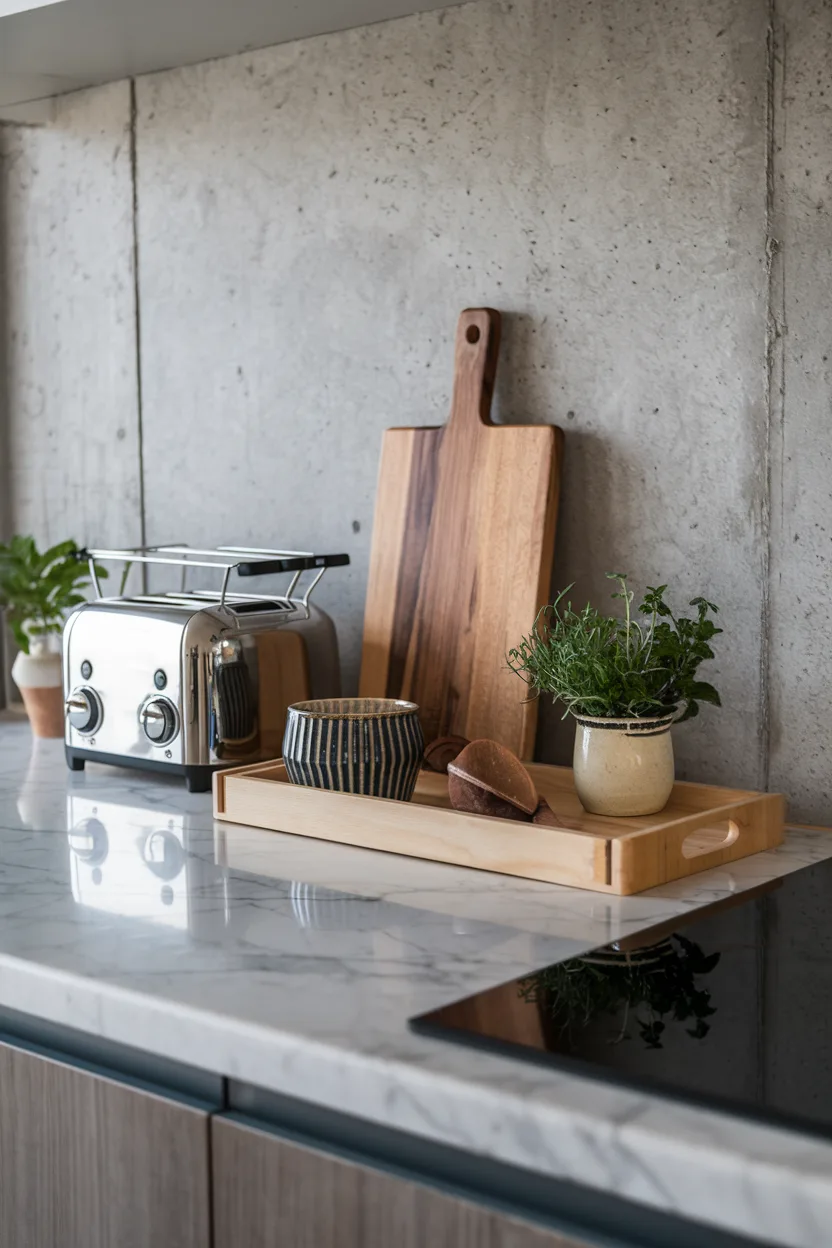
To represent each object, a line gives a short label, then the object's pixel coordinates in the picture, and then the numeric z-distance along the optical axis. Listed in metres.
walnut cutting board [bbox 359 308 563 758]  1.40
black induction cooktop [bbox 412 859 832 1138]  0.69
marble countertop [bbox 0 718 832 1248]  0.64
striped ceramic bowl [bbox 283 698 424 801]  1.22
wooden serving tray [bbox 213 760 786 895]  1.05
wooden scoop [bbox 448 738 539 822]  1.18
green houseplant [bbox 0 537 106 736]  1.78
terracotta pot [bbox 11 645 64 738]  1.77
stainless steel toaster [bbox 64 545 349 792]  1.42
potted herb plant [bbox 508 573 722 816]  1.19
